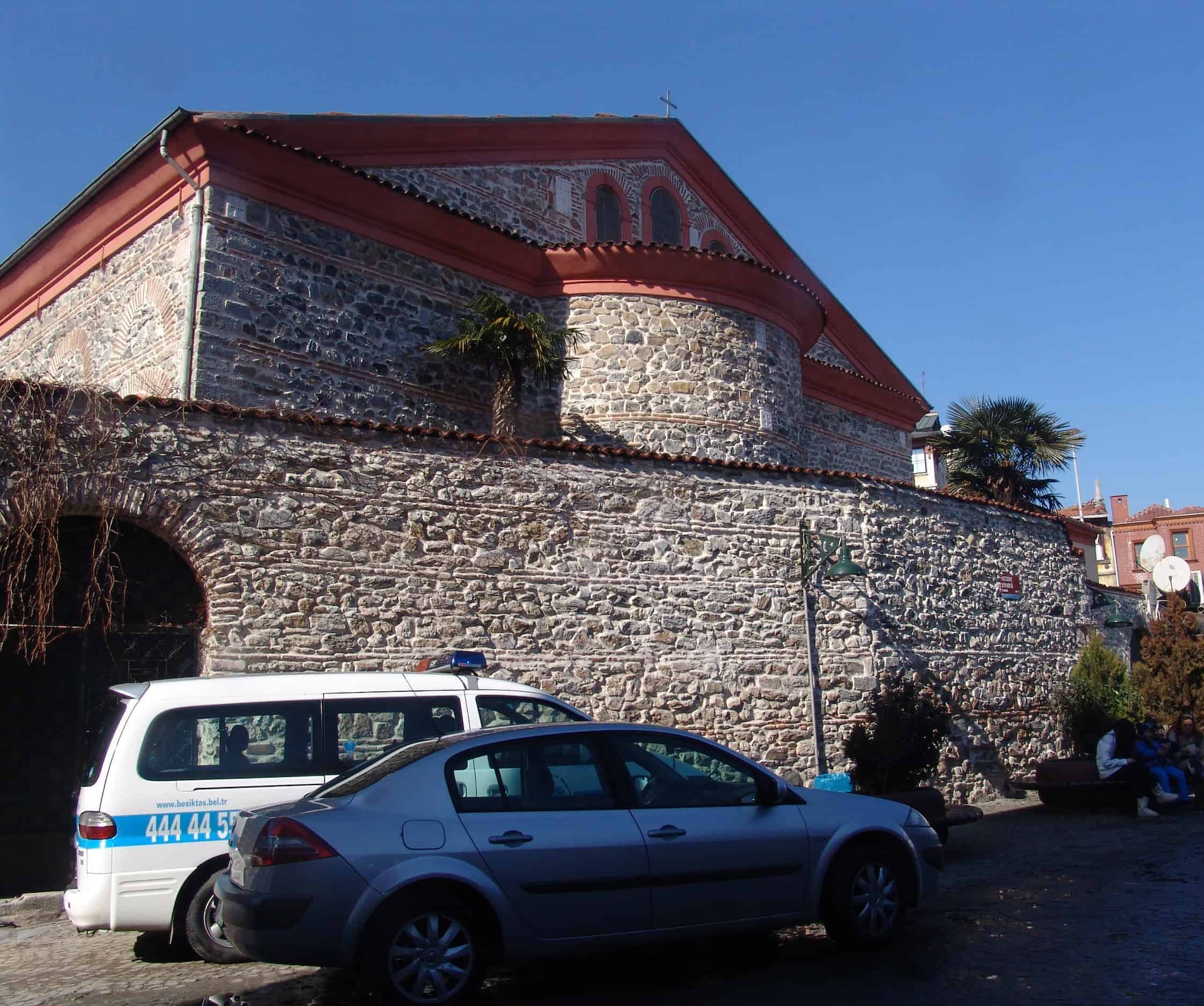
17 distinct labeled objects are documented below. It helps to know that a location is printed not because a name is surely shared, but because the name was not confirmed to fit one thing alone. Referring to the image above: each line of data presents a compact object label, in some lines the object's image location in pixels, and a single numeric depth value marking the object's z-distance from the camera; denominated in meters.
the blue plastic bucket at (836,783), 9.53
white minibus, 5.93
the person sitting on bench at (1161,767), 11.90
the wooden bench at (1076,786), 12.19
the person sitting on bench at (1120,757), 11.85
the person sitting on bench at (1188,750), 13.35
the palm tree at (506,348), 14.05
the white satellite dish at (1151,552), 20.61
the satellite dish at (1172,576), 17.78
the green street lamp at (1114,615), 16.97
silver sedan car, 4.72
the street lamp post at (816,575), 11.91
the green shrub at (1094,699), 14.89
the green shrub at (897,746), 10.61
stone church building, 9.46
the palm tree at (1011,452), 22.89
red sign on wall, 14.72
